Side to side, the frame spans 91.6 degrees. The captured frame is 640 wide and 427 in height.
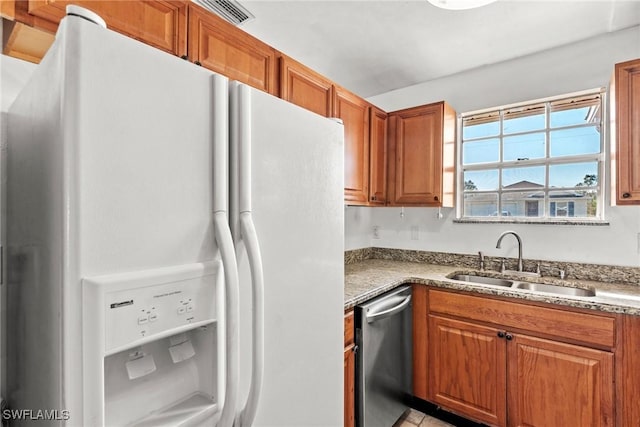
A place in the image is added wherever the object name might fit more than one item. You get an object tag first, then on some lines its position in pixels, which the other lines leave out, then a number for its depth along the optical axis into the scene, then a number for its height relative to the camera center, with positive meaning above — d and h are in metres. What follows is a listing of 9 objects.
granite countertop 1.59 -0.46
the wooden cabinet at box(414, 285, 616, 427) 1.61 -0.89
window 2.23 +0.40
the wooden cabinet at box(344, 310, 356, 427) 1.55 -0.81
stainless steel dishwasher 1.64 -0.86
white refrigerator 0.54 -0.07
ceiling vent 1.75 +1.18
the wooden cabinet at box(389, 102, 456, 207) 2.48 +0.46
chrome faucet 2.30 -0.25
